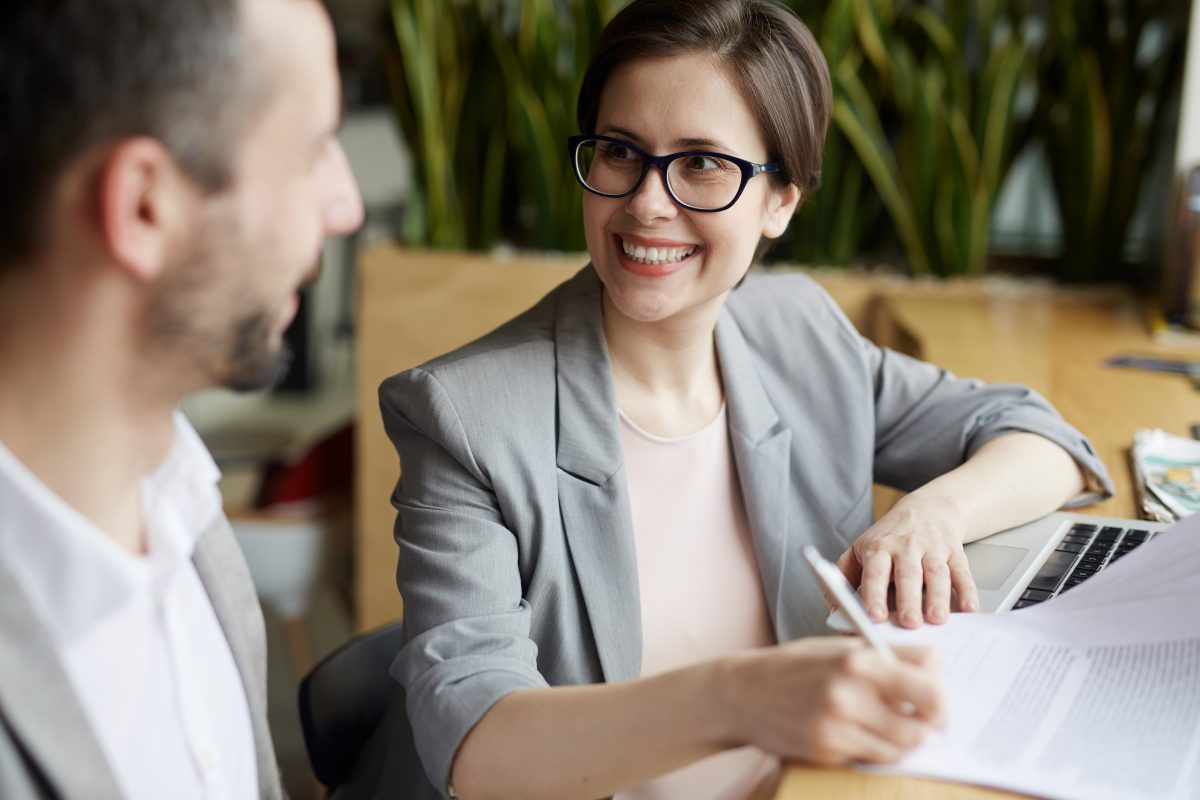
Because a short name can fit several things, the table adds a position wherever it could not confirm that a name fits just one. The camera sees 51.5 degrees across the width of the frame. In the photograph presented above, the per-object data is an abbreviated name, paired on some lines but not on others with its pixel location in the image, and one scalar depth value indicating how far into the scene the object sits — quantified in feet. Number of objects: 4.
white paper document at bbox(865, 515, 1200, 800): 2.92
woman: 3.93
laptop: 3.87
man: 2.53
